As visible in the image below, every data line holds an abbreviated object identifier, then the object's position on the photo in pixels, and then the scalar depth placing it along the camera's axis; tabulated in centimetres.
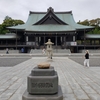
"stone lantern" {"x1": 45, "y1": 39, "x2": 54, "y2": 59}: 1294
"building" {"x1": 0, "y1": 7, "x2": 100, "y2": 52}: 2502
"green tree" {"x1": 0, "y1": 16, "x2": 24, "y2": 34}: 3798
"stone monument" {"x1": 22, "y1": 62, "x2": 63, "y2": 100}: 282
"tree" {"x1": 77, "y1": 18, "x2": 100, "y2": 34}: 4450
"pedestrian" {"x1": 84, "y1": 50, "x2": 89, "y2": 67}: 895
